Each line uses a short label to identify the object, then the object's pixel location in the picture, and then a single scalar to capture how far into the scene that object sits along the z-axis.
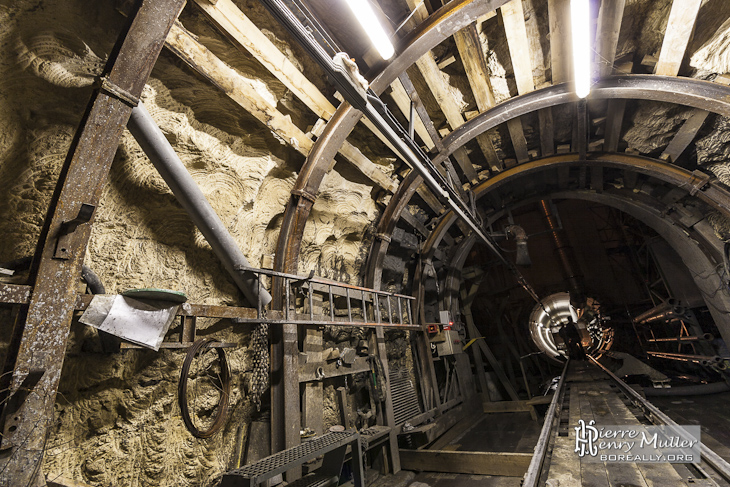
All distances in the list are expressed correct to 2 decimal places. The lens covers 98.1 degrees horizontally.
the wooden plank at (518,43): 4.02
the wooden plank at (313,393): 4.37
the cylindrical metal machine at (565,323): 16.11
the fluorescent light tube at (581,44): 3.13
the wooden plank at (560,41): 3.99
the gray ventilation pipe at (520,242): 9.15
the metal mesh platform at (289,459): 2.75
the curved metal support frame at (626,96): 4.65
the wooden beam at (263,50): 3.31
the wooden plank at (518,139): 6.01
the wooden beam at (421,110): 4.67
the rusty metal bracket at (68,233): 2.18
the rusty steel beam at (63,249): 1.91
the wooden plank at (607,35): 4.00
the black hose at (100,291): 2.78
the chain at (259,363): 3.96
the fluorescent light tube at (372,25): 2.61
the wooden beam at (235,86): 3.26
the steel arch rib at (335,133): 3.82
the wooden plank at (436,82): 3.94
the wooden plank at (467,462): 4.66
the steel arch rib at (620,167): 5.68
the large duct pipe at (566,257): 13.81
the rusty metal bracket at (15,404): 1.84
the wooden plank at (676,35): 3.97
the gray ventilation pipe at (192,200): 2.90
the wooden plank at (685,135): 5.23
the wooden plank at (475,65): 4.39
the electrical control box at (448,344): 7.89
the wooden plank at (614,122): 5.70
